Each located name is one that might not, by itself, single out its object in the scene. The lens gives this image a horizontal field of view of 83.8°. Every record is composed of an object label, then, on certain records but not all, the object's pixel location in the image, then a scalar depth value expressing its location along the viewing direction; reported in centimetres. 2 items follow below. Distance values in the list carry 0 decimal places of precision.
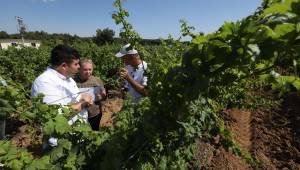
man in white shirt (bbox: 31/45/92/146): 154
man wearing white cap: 194
